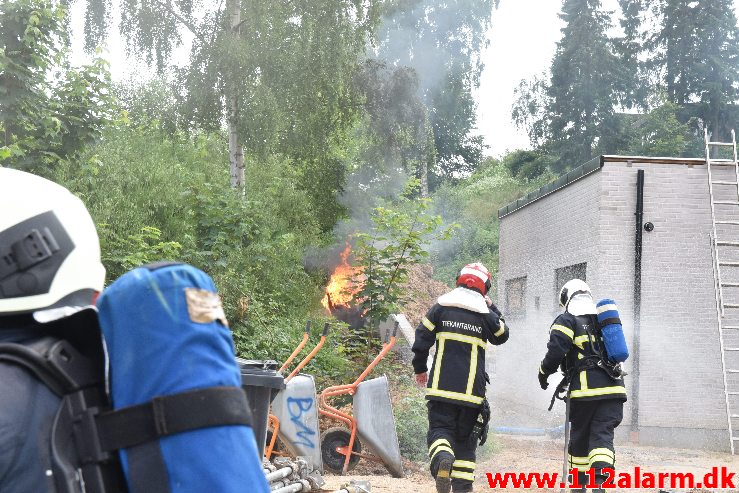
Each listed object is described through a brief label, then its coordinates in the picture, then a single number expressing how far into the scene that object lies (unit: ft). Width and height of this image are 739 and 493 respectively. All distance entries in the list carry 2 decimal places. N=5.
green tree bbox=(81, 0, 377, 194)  53.83
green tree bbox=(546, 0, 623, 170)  119.65
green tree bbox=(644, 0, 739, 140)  118.01
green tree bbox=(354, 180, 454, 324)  42.37
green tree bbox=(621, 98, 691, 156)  112.16
